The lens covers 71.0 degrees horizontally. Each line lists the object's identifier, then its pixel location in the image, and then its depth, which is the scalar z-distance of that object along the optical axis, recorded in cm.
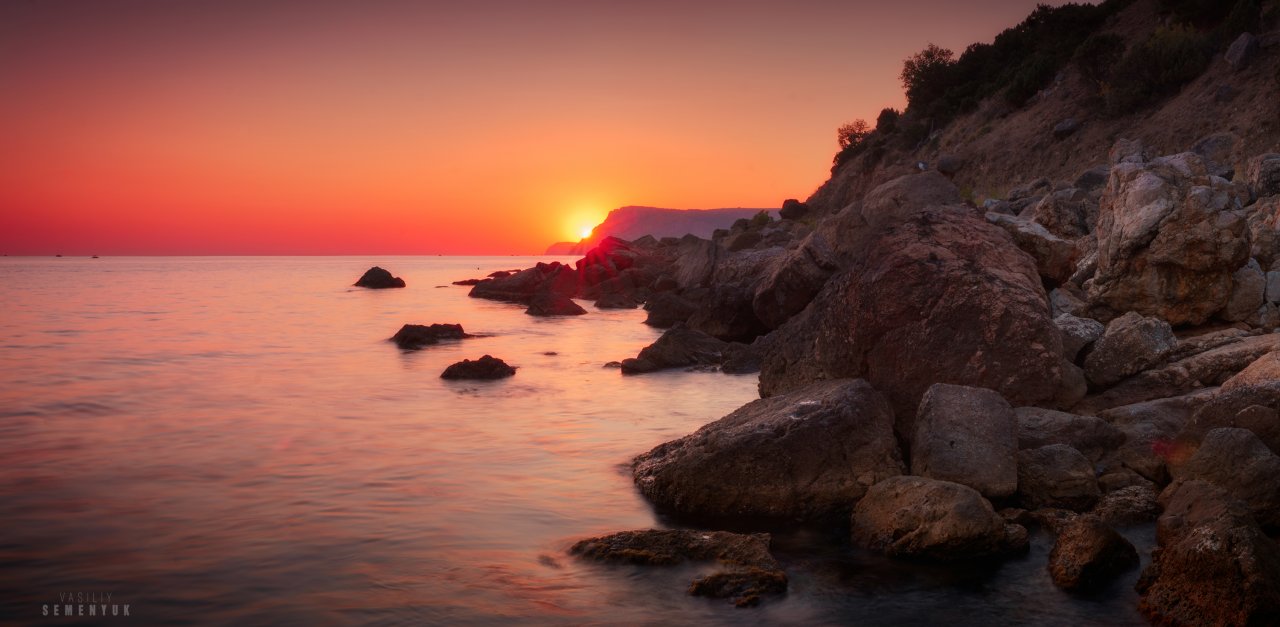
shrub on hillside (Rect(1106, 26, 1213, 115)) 4222
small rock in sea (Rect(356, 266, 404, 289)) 6931
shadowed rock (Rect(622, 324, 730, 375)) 2095
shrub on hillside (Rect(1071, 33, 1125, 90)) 4972
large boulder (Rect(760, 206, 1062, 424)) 1073
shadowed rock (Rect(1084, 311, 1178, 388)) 1155
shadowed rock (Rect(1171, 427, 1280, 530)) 793
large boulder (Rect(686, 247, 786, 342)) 2386
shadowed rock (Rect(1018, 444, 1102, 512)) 887
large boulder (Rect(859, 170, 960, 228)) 2250
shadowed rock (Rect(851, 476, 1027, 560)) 780
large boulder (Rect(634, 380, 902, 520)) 907
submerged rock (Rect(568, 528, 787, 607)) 730
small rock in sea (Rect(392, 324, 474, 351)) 2709
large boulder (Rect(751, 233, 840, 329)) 2030
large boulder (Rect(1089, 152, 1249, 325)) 1318
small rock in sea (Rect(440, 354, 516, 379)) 1986
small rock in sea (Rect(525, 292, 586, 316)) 3991
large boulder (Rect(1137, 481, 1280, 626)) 587
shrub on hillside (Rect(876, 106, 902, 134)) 7600
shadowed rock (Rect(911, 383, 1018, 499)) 873
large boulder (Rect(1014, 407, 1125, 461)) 957
